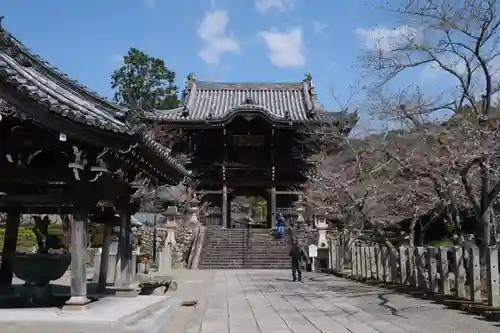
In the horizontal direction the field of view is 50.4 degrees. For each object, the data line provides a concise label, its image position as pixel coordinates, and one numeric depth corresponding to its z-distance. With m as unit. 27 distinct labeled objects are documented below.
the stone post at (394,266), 15.45
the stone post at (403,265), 14.75
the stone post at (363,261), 18.48
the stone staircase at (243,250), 26.89
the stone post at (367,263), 18.20
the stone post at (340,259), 21.43
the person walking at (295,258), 18.14
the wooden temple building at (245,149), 31.62
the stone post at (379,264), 17.06
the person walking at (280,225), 29.66
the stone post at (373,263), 17.77
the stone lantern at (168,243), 22.86
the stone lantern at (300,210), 30.67
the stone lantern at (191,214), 30.09
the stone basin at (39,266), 9.27
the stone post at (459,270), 11.12
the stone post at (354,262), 19.47
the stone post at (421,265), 13.20
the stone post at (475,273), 10.23
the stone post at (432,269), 12.28
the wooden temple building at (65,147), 7.60
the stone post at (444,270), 11.77
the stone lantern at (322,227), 25.48
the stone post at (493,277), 9.59
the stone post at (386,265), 16.30
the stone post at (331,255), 22.73
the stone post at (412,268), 13.92
